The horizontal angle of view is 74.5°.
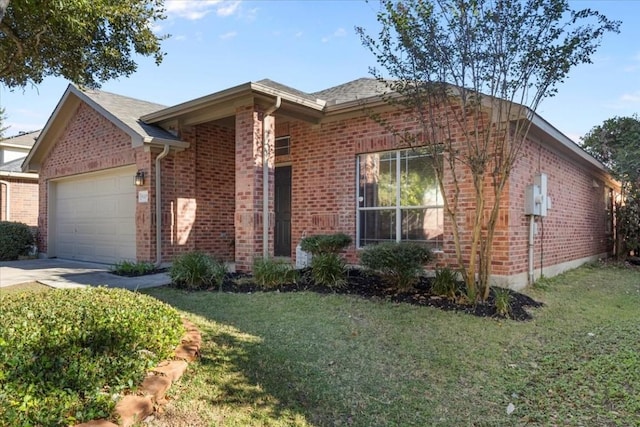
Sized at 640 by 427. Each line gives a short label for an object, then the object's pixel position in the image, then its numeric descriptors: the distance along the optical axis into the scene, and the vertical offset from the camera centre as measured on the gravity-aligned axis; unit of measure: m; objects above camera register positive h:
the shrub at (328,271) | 6.70 -0.88
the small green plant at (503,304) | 5.26 -1.11
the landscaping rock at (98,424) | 2.25 -1.12
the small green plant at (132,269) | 8.32 -1.04
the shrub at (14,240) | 12.12 -0.66
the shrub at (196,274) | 6.93 -0.94
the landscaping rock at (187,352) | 3.38 -1.11
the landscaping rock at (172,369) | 2.98 -1.11
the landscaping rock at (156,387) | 2.70 -1.11
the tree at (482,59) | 5.24 +2.07
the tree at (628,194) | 11.92 +0.66
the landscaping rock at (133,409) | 2.43 -1.14
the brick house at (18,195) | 14.86 +0.84
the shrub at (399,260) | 6.23 -0.65
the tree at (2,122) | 19.83 +4.58
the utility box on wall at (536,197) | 7.29 +0.34
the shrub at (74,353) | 2.28 -0.91
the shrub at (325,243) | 7.56 -0.48
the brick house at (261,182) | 7.62 +0.76
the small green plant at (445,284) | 5.97 -0.97
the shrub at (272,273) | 6.76 -0.91
